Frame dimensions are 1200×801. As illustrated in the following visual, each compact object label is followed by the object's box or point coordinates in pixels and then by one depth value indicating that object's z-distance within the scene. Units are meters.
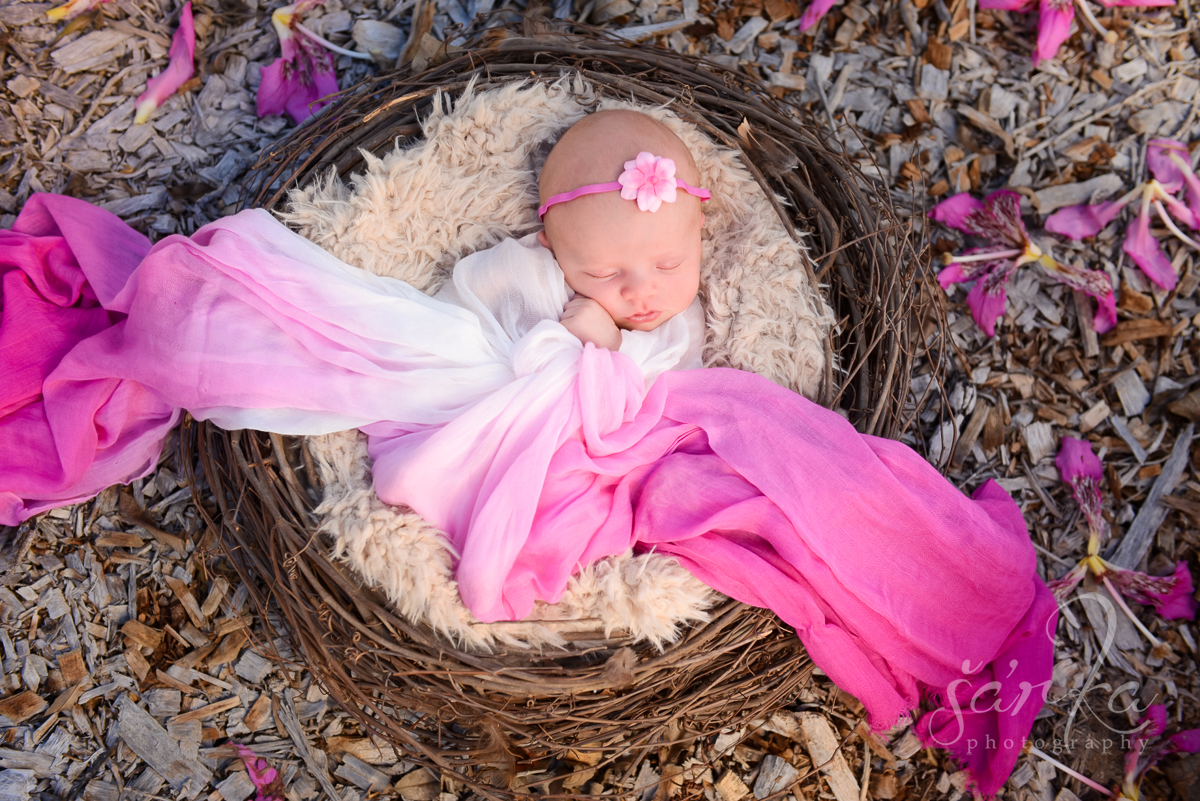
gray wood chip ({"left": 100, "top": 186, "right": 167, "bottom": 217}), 2.25
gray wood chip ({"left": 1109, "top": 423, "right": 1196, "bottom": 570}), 2.21
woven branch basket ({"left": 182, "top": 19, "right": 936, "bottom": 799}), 1.73
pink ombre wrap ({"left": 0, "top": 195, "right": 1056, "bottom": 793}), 1.74
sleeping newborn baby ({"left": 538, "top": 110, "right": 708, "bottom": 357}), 1.91
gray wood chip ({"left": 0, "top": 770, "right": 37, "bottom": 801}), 1.82
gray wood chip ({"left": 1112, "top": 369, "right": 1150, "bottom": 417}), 2.36
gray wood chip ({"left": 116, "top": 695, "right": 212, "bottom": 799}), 1.92
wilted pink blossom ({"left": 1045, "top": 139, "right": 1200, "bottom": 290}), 2.37
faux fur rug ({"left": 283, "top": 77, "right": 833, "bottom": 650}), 1.69
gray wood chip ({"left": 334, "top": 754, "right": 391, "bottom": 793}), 1.98
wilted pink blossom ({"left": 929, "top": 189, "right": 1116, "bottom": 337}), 2.30
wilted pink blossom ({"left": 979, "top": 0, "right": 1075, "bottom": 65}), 2.45
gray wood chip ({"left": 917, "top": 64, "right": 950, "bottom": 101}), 2.58
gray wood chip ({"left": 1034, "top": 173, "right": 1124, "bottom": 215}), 2.49
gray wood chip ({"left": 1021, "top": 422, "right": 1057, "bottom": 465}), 2.32
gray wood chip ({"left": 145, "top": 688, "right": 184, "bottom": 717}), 1.96
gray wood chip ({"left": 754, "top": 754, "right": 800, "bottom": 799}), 2.02
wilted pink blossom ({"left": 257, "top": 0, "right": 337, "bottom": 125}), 2.31
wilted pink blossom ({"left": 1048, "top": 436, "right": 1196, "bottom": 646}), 2.09
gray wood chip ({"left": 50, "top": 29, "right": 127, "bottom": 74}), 2.31
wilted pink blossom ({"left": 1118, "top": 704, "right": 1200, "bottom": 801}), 1.95
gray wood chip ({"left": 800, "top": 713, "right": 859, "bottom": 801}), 2.03
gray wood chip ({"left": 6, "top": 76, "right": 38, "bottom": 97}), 2.26
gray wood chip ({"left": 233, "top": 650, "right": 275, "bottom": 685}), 2.03
